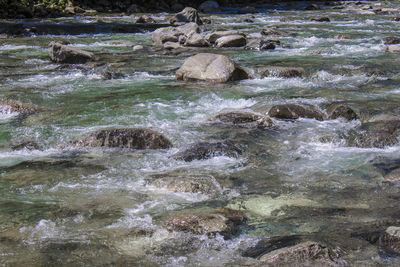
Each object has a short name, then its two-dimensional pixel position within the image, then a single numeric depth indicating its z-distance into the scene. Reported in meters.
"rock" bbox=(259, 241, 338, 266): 3.43
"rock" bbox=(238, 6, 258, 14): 29.33
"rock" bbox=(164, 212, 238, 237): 4.04
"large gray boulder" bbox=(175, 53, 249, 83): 10.02
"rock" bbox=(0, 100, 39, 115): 8.08
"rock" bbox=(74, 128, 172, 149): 6.41
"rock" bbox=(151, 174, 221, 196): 4.98
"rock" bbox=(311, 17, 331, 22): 22.28
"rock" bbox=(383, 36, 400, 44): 14.54
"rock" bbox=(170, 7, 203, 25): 22.00
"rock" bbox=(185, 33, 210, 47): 15.16
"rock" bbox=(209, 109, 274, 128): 7.29
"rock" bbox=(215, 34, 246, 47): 15.02
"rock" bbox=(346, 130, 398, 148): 6.42
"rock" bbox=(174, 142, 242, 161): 6.00
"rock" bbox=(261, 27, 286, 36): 17.45
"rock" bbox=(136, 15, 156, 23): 22.48
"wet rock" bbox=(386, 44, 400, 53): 13.23
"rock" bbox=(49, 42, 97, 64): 12.18
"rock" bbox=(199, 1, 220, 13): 31.02
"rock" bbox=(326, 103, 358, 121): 7.53
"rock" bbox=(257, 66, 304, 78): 10.55
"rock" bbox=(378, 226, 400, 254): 3.68
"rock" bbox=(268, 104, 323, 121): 7.63
